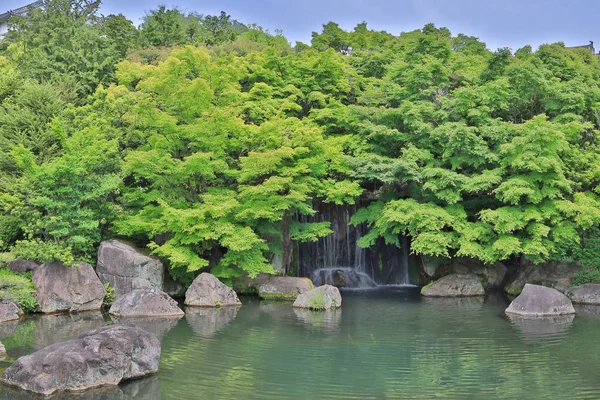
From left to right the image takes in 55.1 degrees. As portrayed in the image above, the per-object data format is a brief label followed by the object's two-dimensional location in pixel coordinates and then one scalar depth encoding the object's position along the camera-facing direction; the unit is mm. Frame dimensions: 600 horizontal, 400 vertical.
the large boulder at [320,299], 21594
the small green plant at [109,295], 21828
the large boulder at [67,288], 20500
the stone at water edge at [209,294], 22220
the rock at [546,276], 24750
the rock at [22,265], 21422
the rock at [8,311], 18875
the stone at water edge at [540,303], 20250
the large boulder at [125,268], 22016
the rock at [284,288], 24141
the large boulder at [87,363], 11359
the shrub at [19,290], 19594
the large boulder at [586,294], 22703
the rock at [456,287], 25266
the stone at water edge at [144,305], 19812
